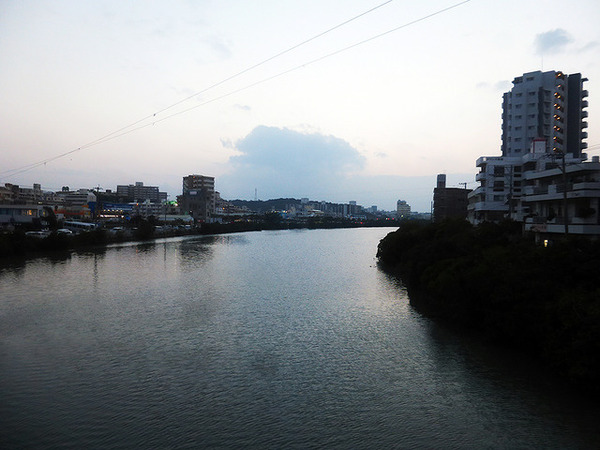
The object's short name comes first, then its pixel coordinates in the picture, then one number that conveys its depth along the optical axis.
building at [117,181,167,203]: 178.69
